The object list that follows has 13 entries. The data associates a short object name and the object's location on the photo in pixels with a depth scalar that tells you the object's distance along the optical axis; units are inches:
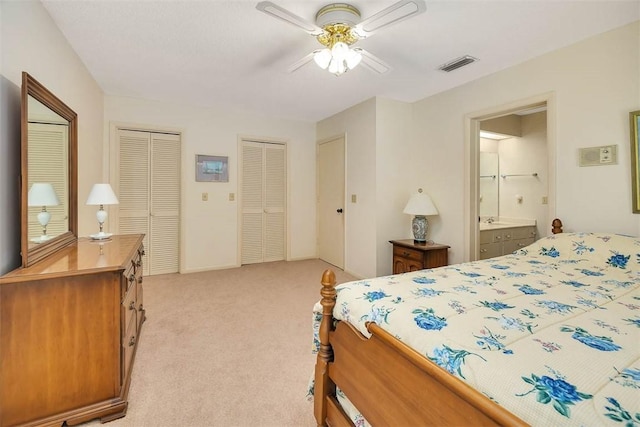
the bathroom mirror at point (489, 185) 174.4
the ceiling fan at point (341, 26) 63.6
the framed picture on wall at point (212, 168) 166.4
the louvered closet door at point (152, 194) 152.3
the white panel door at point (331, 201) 176.2
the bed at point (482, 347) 26.4
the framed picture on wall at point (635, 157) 80.4
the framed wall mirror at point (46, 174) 57.9
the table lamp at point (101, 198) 86.4
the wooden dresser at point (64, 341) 52.3
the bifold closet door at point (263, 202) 181.9
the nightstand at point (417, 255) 126.2
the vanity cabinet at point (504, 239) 141.2
